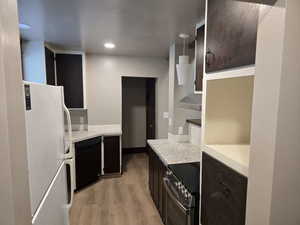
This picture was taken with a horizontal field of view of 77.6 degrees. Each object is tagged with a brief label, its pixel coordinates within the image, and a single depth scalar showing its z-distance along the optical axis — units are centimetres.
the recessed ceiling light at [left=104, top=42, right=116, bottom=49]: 292
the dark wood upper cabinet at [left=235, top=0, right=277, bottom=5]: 65
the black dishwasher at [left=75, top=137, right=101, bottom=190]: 304
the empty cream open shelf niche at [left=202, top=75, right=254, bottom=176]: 125
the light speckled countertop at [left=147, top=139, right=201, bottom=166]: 212
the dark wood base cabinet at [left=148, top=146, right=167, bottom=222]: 222
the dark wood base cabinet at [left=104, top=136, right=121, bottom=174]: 351
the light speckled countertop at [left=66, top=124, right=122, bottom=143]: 312
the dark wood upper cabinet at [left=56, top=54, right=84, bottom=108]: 334
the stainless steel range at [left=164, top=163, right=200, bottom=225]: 143
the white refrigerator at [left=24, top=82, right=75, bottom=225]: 93
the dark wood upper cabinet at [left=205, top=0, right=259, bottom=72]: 81
